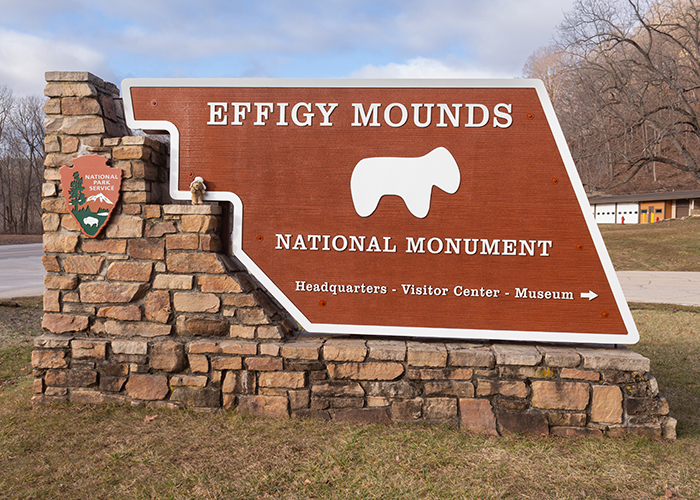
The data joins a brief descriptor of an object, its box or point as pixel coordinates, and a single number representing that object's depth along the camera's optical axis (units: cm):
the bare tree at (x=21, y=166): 3741
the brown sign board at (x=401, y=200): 375
